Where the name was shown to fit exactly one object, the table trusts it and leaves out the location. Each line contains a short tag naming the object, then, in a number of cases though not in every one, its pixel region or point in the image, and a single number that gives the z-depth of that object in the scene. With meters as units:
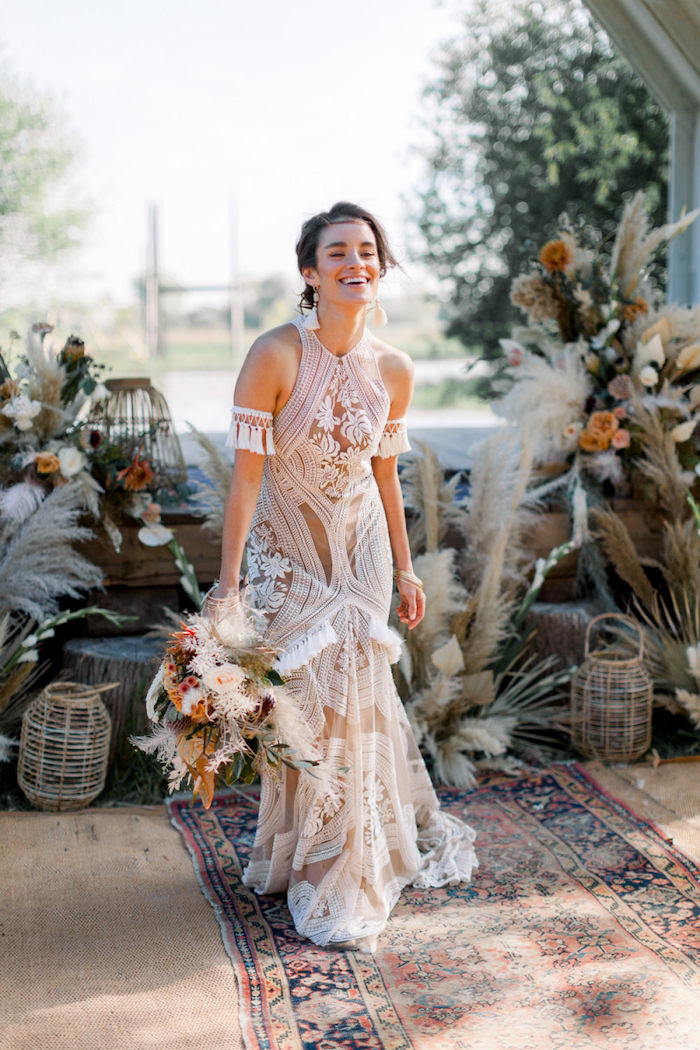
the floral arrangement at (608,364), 3.86
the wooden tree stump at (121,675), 3.30
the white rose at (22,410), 3.29
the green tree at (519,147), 7.44
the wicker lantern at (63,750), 2.97
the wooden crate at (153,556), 3.61
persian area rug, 1.94
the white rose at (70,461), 3.34
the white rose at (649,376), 3.81
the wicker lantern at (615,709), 3.39
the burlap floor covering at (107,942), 1.93
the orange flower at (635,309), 3.97
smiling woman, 2.30
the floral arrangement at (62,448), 3.32
